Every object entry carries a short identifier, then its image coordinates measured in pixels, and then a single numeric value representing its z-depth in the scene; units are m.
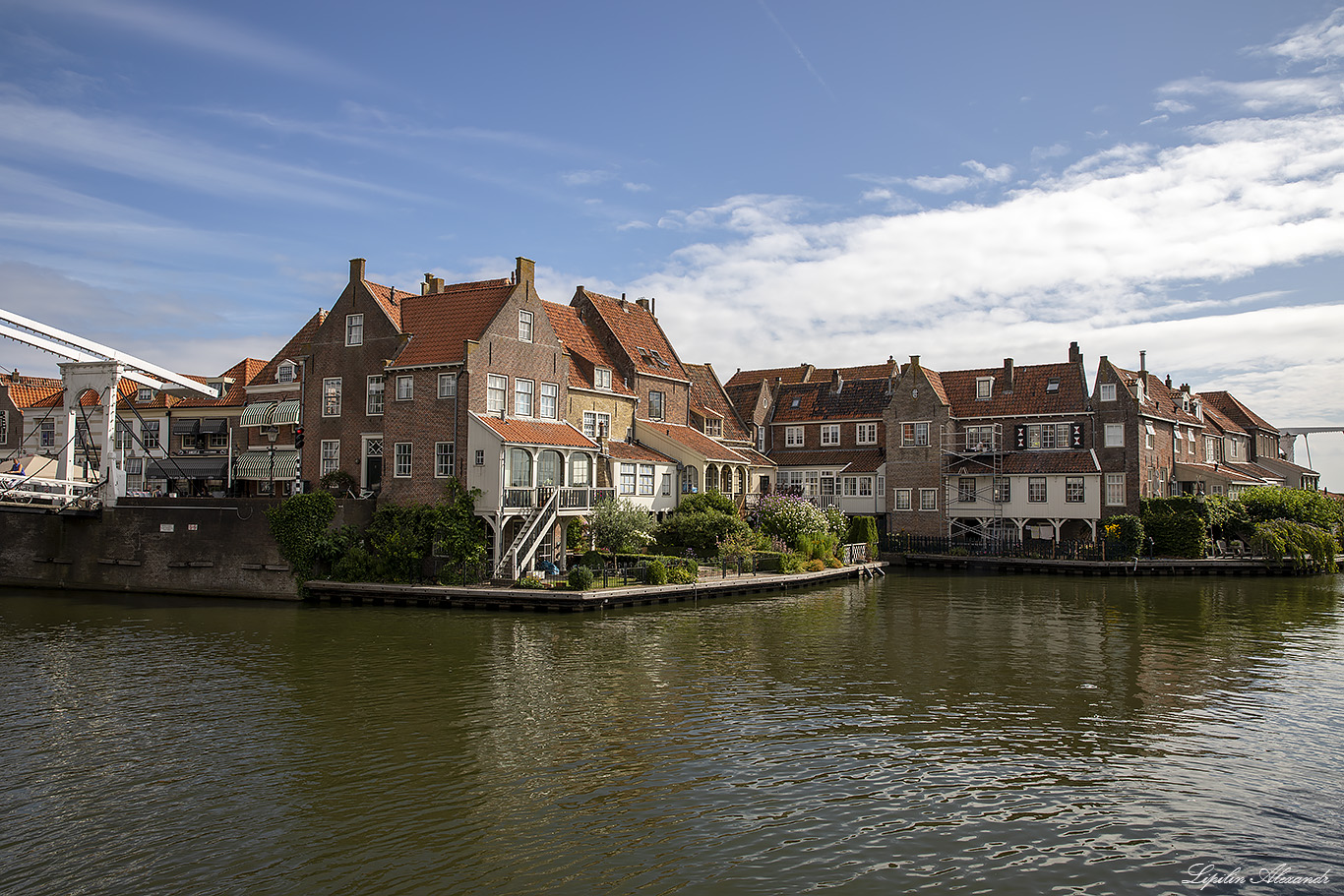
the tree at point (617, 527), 44.88
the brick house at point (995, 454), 62.50
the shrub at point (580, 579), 38.22
